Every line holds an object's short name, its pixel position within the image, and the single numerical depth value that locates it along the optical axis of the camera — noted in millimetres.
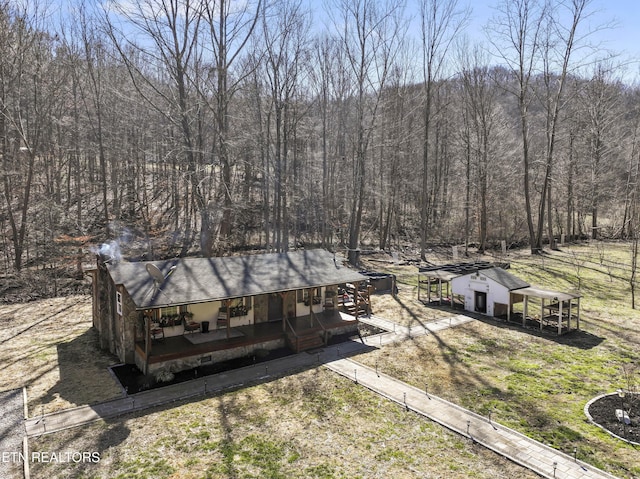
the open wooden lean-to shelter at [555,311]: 15461
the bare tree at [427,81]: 28672
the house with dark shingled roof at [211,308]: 12125
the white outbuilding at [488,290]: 17547
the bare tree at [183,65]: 19459
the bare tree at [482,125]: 32031
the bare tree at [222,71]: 20594
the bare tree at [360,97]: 27125
